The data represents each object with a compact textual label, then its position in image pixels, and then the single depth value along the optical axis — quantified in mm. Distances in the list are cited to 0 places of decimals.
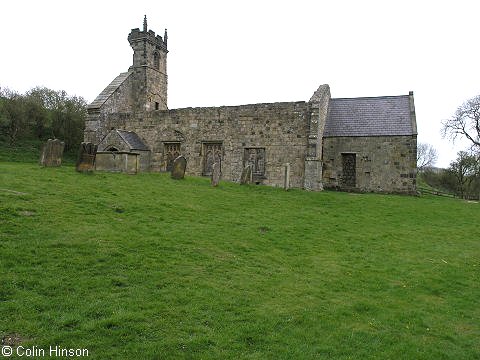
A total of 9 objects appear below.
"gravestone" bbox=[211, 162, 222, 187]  16453
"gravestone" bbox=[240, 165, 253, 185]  17953
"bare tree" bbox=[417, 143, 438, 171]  64188
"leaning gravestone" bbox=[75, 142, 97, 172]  13870
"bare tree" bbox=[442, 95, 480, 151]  35062
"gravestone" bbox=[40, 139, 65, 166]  14055
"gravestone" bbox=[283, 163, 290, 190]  17884
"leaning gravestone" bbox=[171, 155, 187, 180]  17016
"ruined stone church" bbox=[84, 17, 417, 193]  21281
